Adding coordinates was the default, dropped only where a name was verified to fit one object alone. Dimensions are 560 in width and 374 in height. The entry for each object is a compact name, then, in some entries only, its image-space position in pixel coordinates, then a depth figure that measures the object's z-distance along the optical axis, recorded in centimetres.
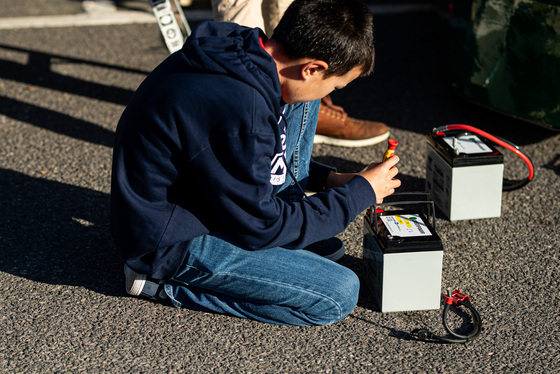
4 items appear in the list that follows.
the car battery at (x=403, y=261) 227
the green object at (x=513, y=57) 329
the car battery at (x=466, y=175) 279
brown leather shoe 357
